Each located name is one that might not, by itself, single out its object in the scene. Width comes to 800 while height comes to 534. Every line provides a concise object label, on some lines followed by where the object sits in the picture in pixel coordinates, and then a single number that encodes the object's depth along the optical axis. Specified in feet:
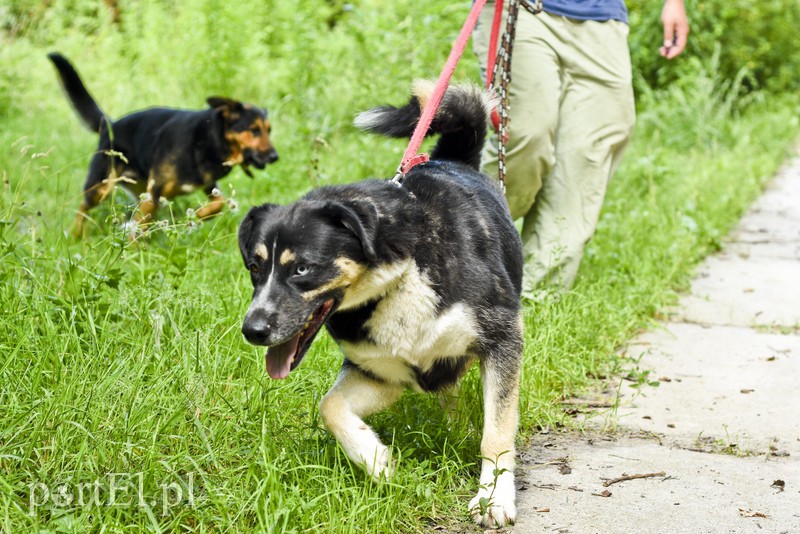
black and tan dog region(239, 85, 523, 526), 8.15
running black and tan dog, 20.95
